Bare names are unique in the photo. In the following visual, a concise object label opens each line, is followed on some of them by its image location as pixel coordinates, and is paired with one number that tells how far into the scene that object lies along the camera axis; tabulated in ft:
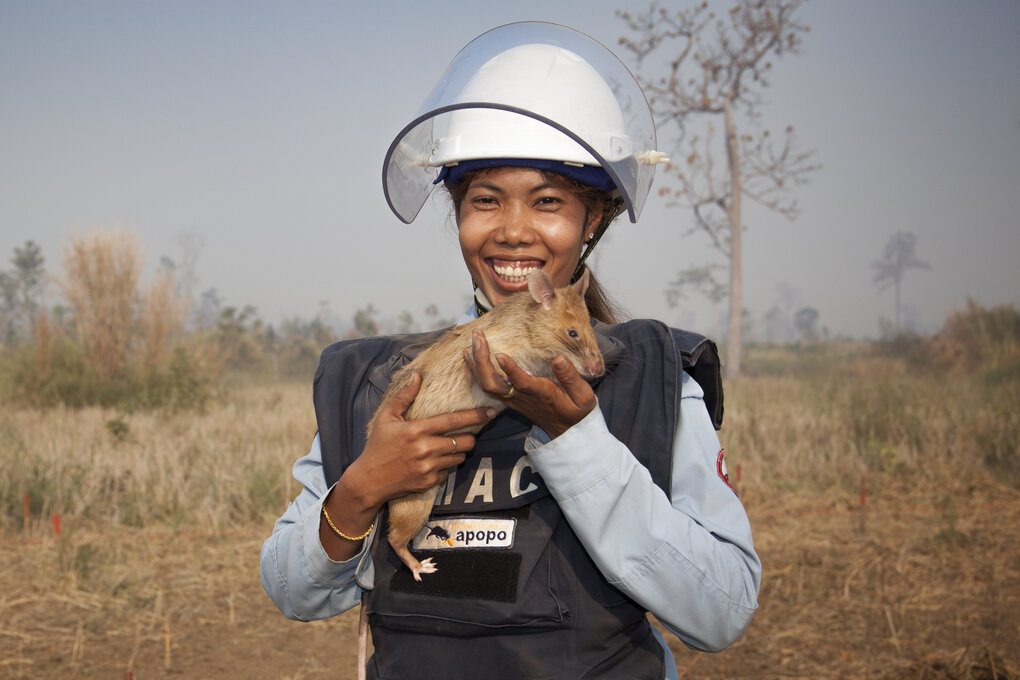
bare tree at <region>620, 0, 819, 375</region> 68.03
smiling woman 5.56
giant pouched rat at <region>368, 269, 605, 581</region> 6.59
